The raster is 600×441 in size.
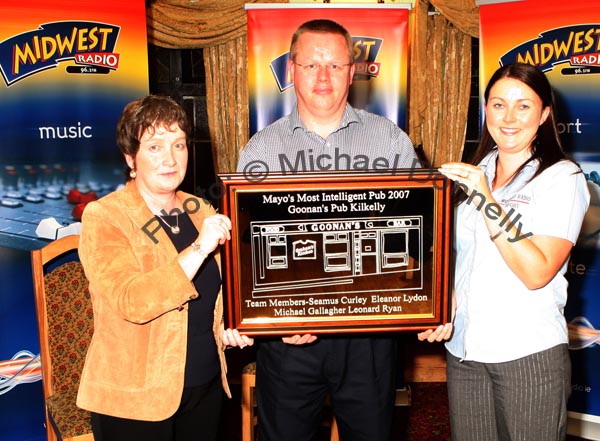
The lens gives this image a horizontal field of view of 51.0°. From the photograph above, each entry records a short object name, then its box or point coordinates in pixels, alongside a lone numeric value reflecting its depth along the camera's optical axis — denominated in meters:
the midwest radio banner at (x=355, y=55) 4.06
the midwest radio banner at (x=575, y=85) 3.63
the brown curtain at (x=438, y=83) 4.54
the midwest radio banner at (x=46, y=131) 3.52
